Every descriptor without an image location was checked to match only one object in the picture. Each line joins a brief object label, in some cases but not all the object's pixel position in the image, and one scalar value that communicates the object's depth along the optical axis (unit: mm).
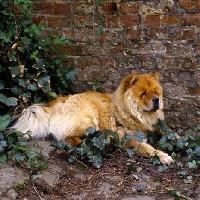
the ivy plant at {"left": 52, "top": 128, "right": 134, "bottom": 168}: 4668
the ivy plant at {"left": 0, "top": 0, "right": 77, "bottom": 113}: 5289
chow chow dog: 5062
